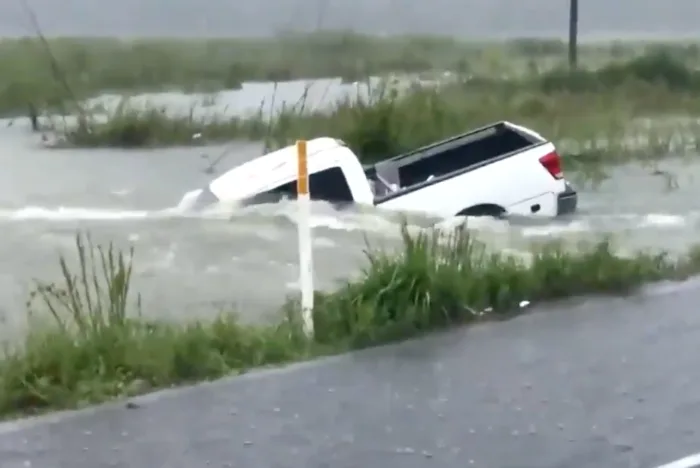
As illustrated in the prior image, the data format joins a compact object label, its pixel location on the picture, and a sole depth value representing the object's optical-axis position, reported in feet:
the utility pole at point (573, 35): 98.32
